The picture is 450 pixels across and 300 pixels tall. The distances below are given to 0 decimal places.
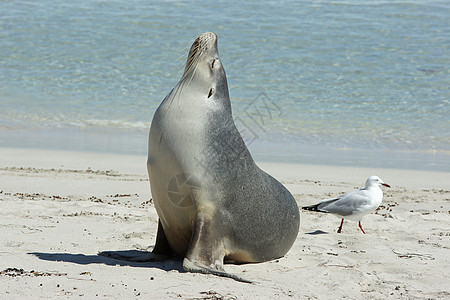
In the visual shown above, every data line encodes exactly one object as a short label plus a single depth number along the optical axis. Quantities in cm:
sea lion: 872
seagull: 1250
